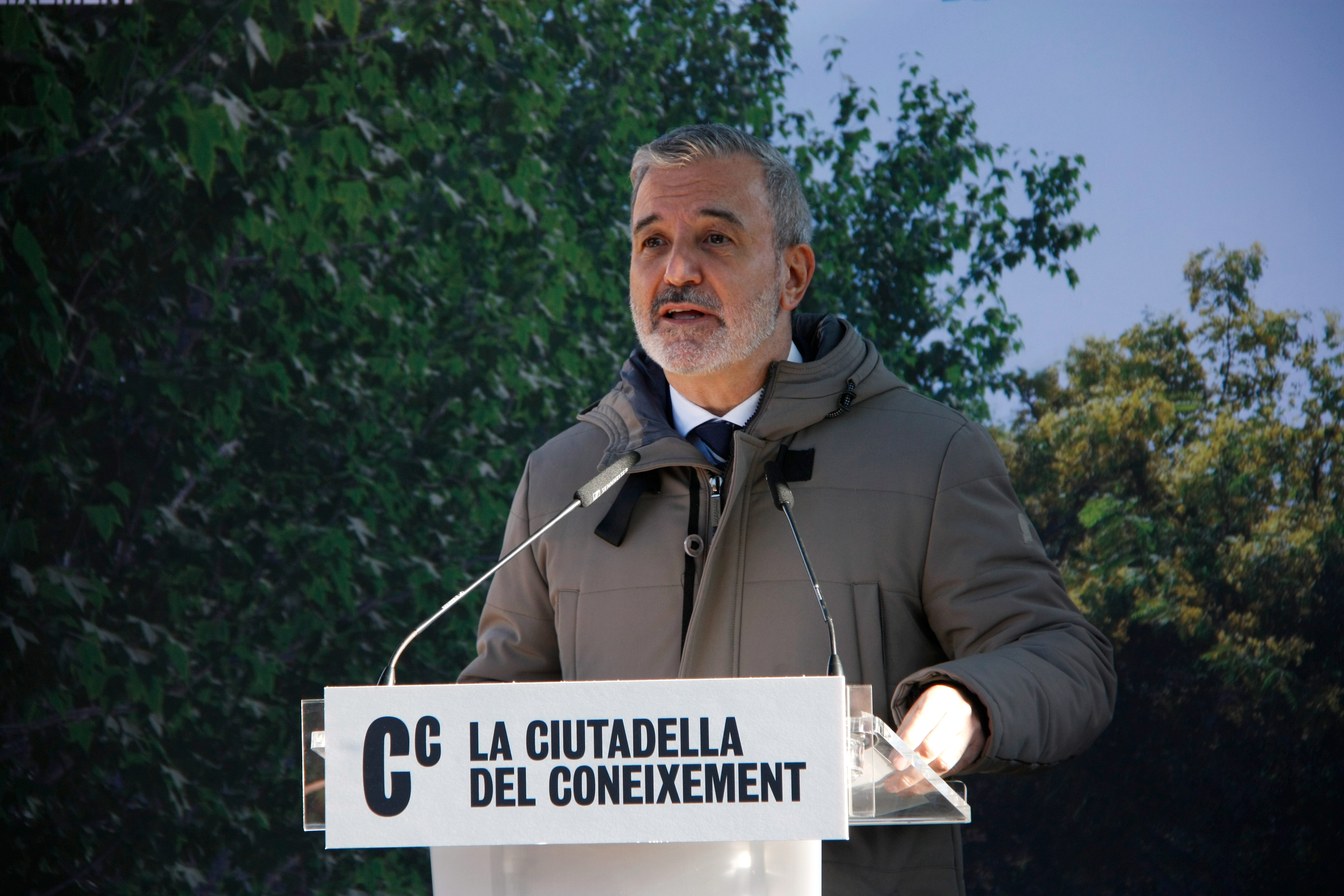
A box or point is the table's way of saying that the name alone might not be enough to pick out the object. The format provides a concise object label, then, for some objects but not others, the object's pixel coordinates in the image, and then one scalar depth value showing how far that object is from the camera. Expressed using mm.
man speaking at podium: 5366
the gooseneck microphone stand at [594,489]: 4996
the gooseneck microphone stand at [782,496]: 4838
